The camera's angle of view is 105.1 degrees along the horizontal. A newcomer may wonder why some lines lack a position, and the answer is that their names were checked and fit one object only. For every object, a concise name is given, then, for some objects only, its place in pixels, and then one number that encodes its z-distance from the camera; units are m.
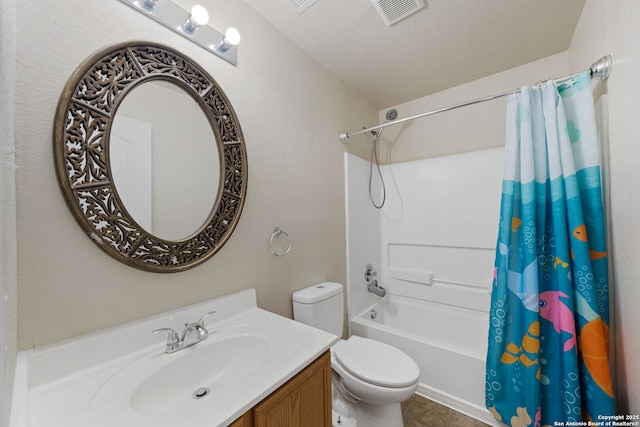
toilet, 1.19
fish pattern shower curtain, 1.05
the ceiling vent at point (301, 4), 1.28
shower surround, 1.74
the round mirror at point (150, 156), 0.79
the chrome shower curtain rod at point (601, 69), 1.01
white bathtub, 1.49
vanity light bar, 0.95
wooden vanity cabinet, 0.71
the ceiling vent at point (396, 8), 1.27
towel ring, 1.39
